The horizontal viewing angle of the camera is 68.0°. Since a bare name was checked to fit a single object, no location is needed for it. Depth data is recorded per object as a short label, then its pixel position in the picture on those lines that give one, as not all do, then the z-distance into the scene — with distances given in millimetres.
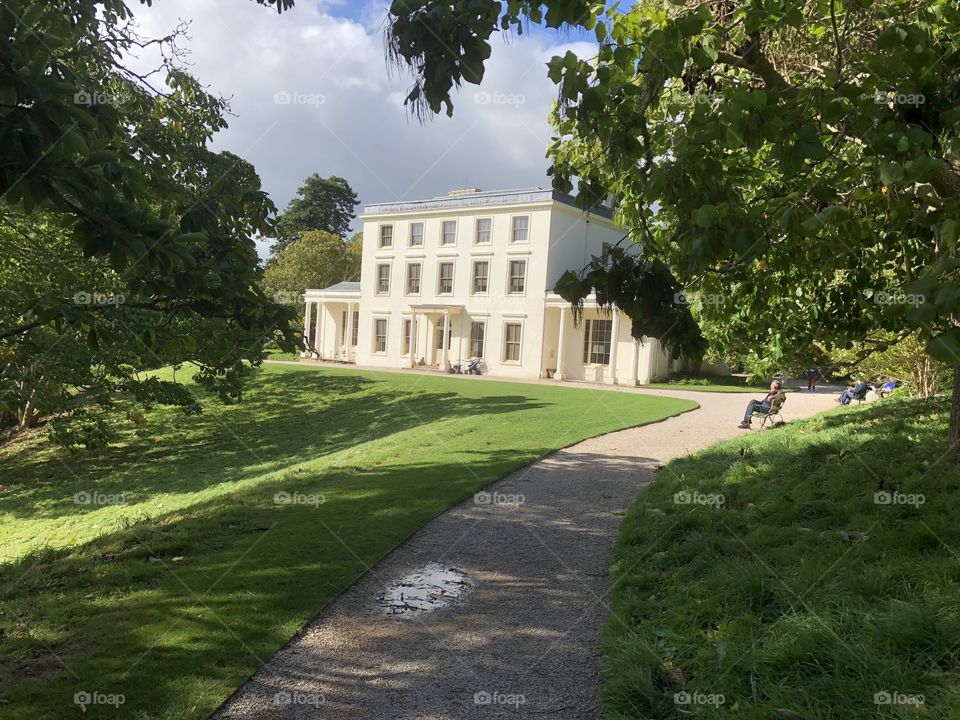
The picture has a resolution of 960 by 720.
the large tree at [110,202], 3744
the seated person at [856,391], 18984
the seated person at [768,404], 15570
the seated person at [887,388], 20594
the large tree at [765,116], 4008
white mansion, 34406
